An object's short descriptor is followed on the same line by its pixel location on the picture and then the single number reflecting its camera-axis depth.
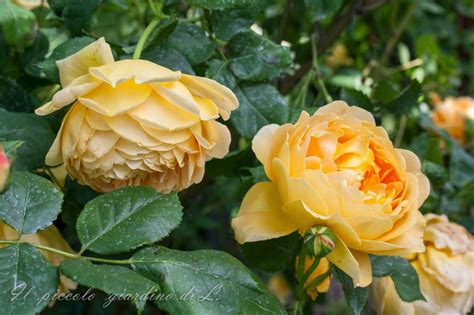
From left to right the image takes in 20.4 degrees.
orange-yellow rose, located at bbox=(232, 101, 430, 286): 0.56
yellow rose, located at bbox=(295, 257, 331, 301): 0.61
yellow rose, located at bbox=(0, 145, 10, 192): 0.48
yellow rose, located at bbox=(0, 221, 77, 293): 0.56
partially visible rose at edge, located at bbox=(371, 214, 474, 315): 0.64
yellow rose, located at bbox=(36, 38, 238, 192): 0.54
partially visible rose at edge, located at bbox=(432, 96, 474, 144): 0.93
